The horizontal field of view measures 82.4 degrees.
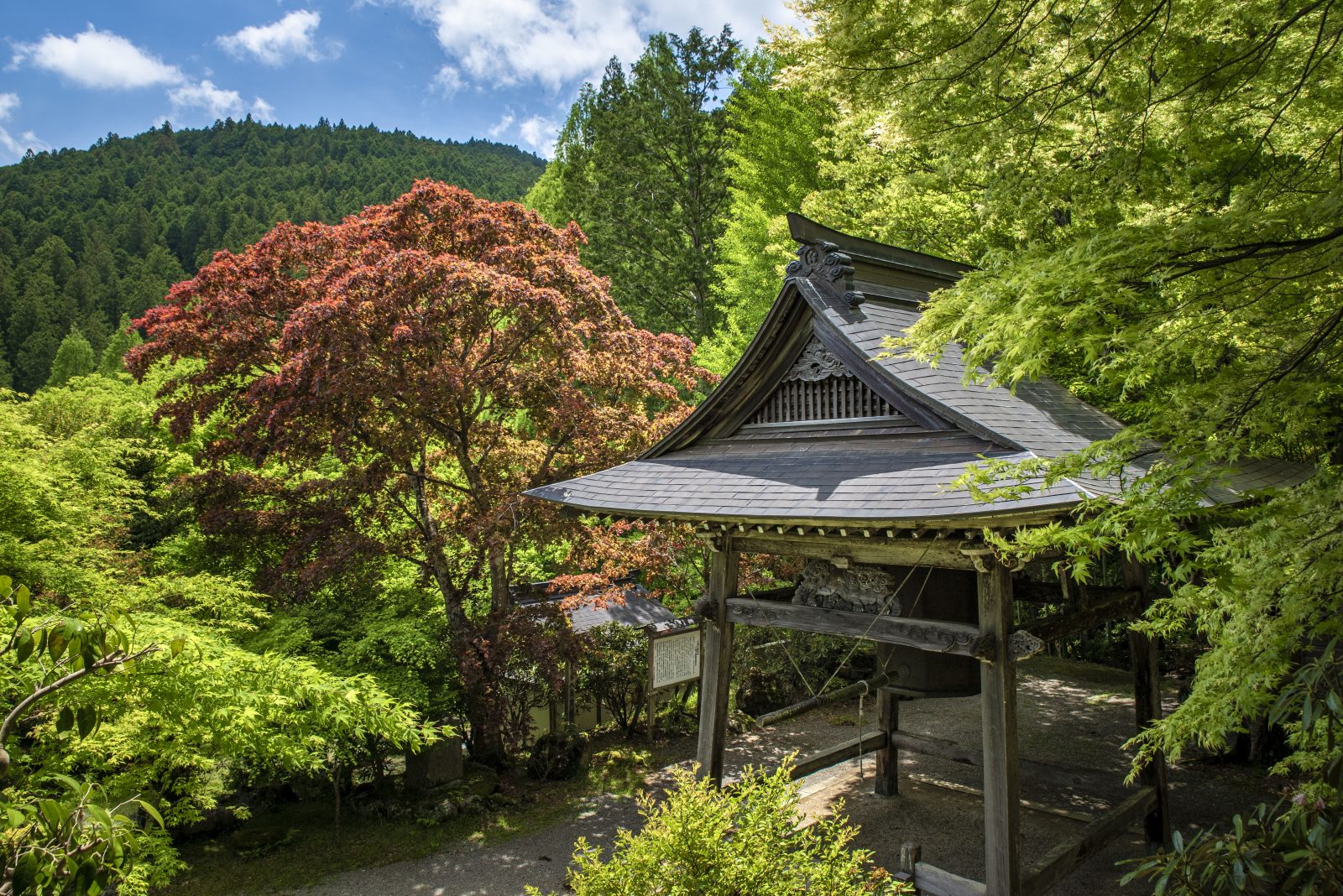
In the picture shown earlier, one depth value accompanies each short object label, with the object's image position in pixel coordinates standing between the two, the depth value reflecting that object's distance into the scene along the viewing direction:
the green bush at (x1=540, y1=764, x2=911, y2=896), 2.96
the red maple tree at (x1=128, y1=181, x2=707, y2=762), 7.20
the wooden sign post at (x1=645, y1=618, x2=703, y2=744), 8.59
